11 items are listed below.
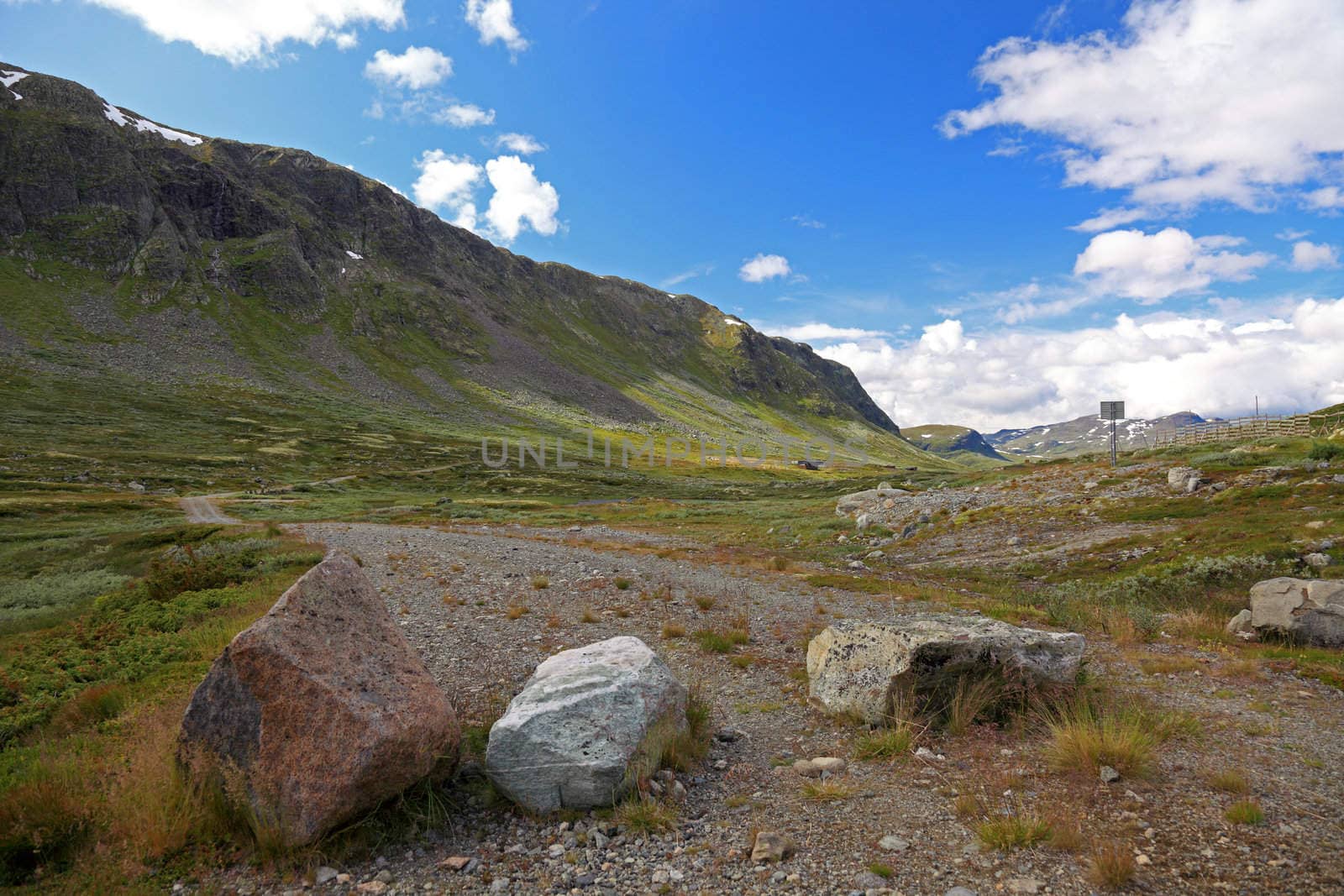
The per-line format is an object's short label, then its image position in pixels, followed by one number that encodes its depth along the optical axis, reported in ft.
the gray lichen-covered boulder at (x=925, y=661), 28.81
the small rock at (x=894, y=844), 19.67
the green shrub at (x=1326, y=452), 101.30
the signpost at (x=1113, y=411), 129.18
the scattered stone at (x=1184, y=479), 100.63
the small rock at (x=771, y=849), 19.49
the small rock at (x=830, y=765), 25.66
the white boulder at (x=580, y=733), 22.84
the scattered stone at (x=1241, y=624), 44.52
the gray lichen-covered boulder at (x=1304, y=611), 40.98
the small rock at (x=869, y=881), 17.93
